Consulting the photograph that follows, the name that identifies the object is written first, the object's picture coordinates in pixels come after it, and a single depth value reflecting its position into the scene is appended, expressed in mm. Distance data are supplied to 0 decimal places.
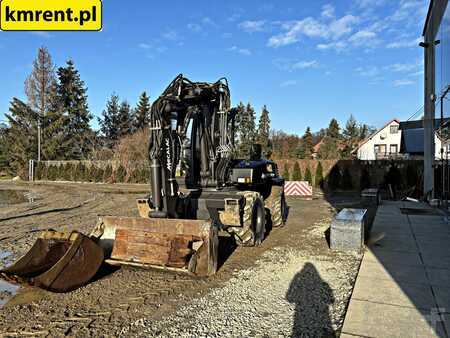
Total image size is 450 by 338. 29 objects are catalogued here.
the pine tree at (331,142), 49178
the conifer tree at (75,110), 39375
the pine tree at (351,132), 59094
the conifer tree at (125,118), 45906
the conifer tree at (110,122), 46406
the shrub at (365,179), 21281
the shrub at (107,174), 30105
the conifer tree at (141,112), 45406
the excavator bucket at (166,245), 4730
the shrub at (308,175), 23266
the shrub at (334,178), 22094
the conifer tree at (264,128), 49838
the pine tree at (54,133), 37094
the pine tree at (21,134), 36875
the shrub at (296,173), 23594
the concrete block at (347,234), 6352
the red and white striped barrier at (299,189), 17328
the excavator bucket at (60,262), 4047
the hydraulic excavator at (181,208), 4535
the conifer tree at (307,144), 53322
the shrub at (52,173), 33375
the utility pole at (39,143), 35450
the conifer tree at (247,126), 46306
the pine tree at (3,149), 40094
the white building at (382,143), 45188
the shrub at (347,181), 21781
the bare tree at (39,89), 38219
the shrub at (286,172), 24289
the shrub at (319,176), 23078
